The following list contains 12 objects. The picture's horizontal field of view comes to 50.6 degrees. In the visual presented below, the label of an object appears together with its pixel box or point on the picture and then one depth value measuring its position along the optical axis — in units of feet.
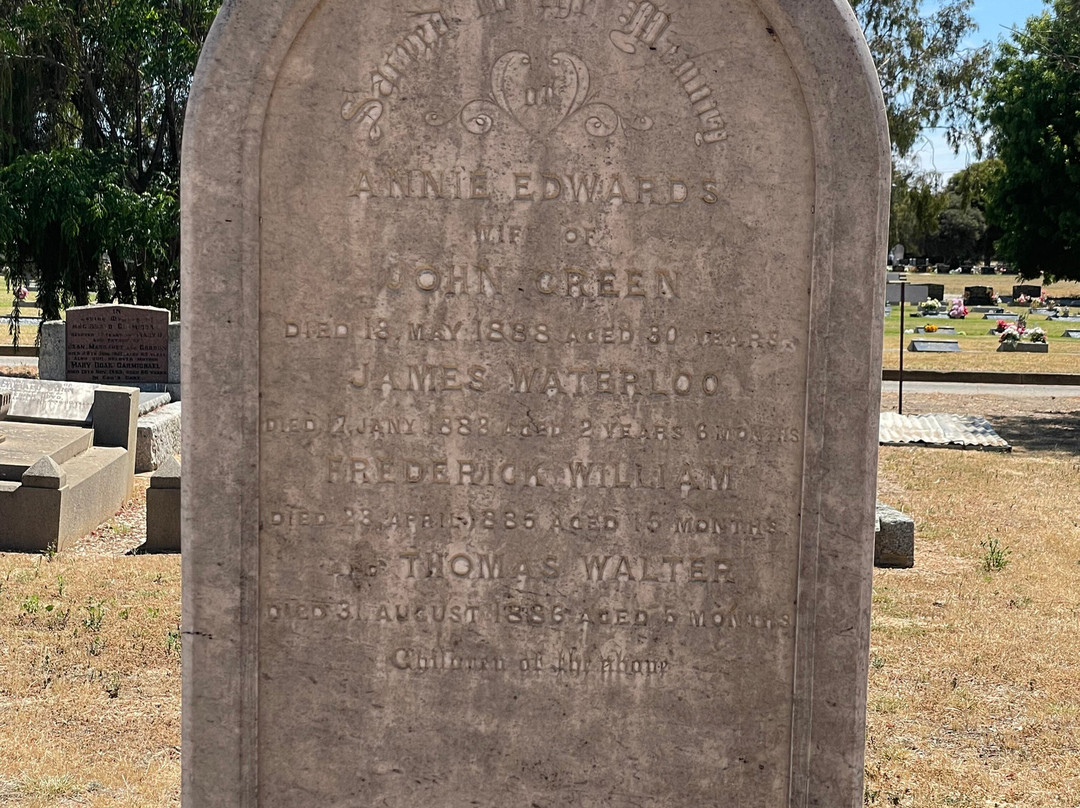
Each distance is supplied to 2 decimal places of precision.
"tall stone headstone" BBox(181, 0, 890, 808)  9.41
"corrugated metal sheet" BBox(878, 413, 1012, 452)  43.62
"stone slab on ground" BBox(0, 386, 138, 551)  25.53
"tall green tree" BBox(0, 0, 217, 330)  53.01
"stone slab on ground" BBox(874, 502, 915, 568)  25.85
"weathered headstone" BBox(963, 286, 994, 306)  146.73
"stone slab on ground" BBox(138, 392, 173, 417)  38.04
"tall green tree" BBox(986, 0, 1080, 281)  47.91
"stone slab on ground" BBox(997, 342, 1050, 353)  87.04
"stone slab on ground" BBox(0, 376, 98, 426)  31.37
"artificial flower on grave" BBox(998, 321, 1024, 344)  88.89
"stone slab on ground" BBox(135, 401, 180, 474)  35.19
